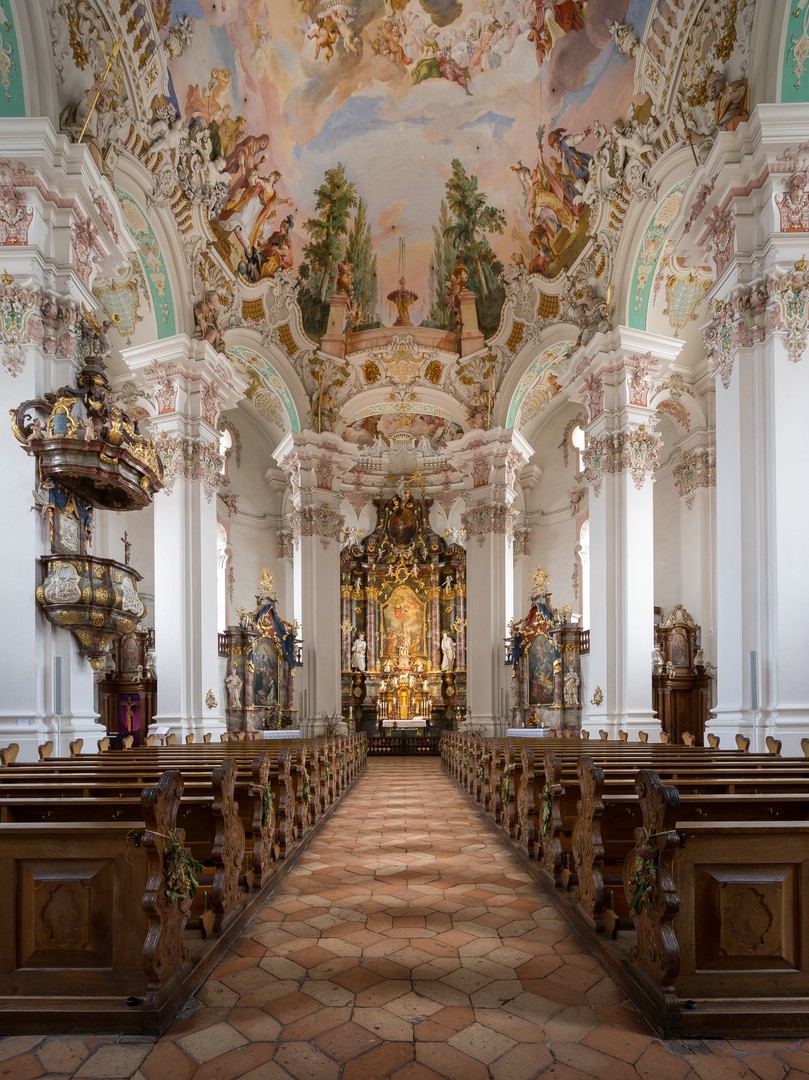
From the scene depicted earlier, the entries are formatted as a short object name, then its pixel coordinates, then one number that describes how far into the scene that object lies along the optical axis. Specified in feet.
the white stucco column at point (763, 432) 27.35
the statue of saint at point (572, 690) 58.49
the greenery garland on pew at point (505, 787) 26.68
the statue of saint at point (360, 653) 85.46
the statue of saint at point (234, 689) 58.23
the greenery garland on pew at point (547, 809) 18.89
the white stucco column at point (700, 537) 55.93
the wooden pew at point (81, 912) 11.34
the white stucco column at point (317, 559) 64.49
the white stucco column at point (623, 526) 43.39
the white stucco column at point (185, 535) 42.19
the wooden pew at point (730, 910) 11.10
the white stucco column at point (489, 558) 64.75
